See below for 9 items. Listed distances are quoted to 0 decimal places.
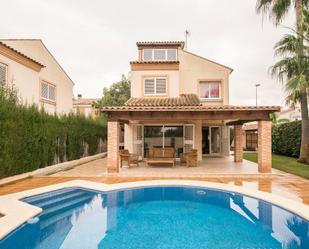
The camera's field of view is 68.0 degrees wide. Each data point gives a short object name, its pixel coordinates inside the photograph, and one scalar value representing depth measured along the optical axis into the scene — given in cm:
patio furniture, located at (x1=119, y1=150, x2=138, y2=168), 1617
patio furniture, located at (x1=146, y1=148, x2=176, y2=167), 1623
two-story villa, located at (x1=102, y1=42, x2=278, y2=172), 1422
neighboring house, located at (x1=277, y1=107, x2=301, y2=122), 4806
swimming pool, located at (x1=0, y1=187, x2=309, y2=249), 599
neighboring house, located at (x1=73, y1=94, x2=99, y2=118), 4587
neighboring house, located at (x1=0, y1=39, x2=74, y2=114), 1583
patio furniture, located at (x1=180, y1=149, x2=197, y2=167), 1647
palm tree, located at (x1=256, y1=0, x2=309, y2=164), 1789
